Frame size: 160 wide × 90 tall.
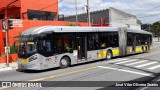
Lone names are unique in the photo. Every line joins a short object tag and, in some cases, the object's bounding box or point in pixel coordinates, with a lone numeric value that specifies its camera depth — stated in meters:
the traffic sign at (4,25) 22.45
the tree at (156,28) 113.79
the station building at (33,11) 33.50
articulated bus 18.30
